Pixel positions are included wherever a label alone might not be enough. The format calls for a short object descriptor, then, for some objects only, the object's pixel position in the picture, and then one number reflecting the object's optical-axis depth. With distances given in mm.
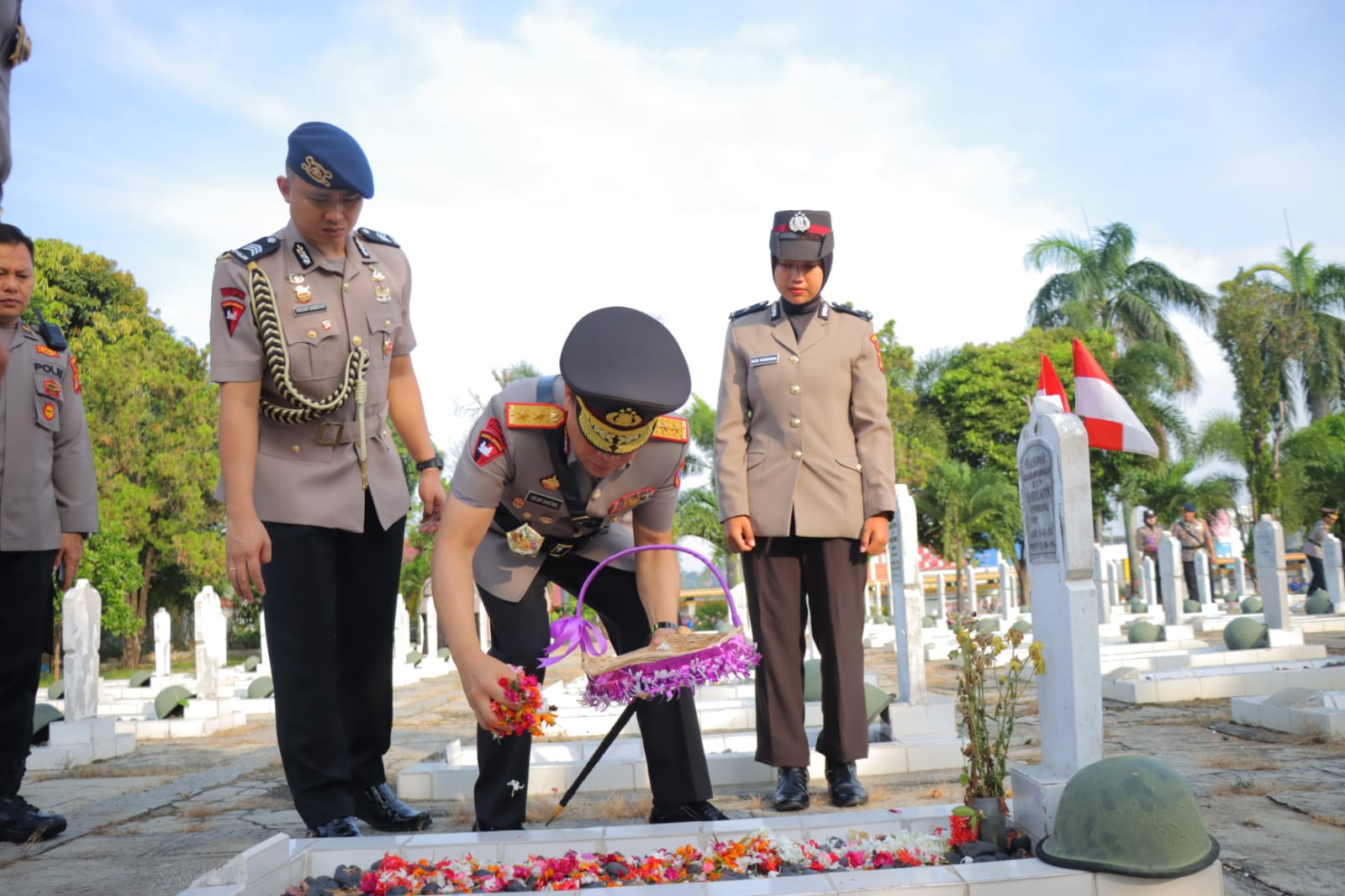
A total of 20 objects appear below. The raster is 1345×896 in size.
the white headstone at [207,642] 9164
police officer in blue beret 3395
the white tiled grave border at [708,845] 2428
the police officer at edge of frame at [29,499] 3971
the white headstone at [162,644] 13188
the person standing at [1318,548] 17406
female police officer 4047
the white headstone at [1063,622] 3137
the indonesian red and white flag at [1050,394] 3545
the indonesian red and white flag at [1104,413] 4062
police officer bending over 2703
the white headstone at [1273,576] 10055
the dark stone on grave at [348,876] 2760
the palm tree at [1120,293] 32906
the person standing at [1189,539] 17806
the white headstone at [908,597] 5234
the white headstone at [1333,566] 17562
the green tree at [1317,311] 29953
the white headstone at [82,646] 6430
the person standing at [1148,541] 22080
